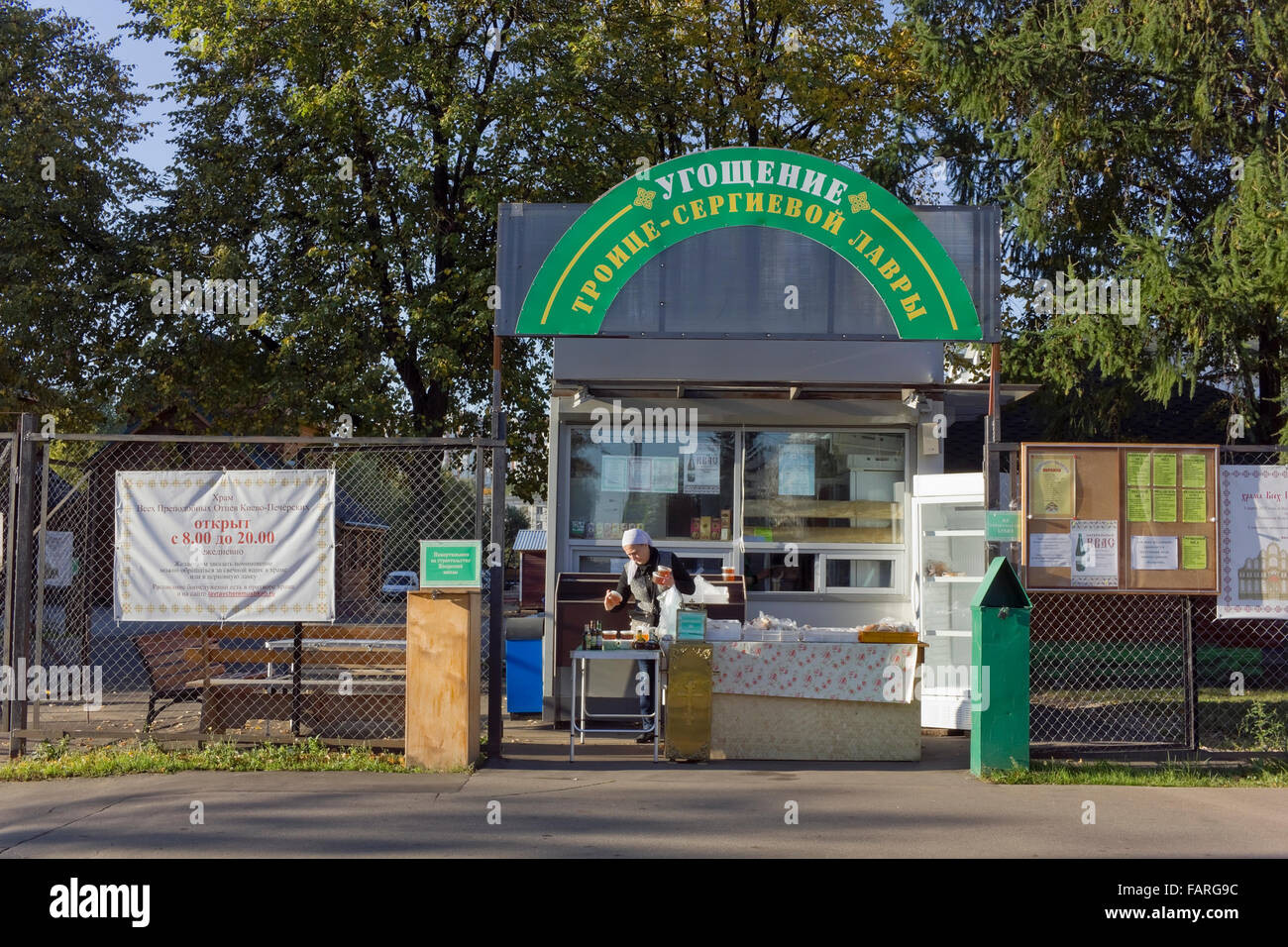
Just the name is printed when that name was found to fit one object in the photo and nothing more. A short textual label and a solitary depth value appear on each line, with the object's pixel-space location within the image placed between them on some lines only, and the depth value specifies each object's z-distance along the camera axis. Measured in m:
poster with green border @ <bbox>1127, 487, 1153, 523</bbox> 9.20
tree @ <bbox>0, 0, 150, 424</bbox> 20.30
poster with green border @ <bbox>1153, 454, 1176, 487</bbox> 9.22
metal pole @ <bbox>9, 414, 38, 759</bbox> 9.27
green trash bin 8.73
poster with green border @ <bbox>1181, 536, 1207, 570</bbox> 9.16
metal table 9.42
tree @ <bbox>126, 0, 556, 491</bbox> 19.78
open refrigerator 11.16
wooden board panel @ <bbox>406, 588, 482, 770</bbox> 8.91
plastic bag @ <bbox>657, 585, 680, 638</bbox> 9.84
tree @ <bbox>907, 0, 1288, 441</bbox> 14.50
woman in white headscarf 10.16
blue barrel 11.48
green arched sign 10.07
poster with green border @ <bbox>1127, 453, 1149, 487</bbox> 9.23
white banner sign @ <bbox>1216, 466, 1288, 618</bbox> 9.18
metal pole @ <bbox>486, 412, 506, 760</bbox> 9.27
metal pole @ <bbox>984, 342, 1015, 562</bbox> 9.52
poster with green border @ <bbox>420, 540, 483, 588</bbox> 8.98
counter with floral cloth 9.59
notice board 9.18
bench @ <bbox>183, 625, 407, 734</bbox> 9.85
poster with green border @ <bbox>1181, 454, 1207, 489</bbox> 9.21
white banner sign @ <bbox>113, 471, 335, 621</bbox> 9.14
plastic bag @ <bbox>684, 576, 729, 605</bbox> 10.30
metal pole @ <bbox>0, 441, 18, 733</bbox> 9.23
